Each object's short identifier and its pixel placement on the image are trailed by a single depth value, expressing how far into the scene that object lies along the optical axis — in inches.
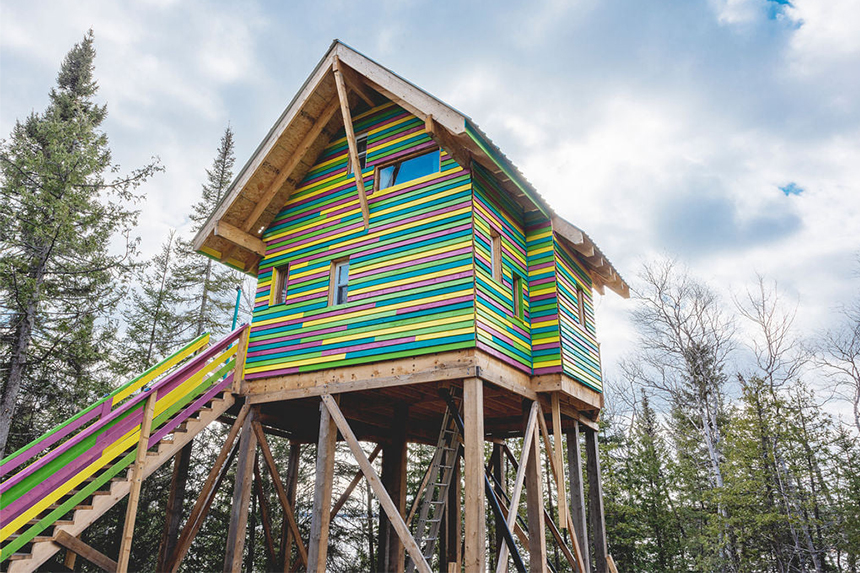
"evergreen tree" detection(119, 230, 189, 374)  816.3
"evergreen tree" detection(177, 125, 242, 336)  895.7
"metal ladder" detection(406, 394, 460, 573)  316.2
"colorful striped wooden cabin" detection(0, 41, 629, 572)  332.5
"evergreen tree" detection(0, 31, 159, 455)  580.1
